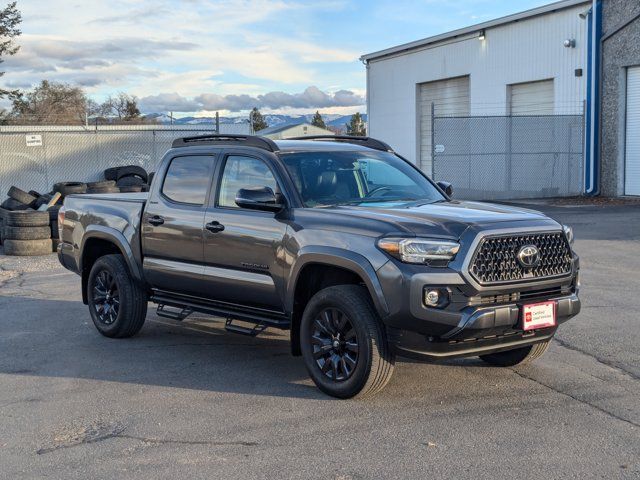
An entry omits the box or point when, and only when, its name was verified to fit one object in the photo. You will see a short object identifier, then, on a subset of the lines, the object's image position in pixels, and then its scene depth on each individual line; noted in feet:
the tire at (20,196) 51.49
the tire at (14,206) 51.31
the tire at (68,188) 53.26
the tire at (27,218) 47.14
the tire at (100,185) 53.99
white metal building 82.53
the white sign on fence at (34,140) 65.41
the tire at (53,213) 48.32
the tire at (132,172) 65.26
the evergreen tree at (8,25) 137.08
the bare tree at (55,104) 179.73
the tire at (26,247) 47.26
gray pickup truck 17.02
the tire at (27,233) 47.19
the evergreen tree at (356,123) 243.60
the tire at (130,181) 62.56
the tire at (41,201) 52.12
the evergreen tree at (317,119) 274.09
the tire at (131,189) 56.26
